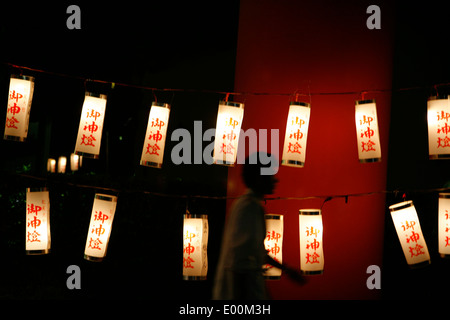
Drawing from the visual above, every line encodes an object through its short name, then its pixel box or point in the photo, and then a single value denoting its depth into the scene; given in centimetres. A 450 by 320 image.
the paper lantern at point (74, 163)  2594
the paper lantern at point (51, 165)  2603
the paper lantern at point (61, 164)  2553
